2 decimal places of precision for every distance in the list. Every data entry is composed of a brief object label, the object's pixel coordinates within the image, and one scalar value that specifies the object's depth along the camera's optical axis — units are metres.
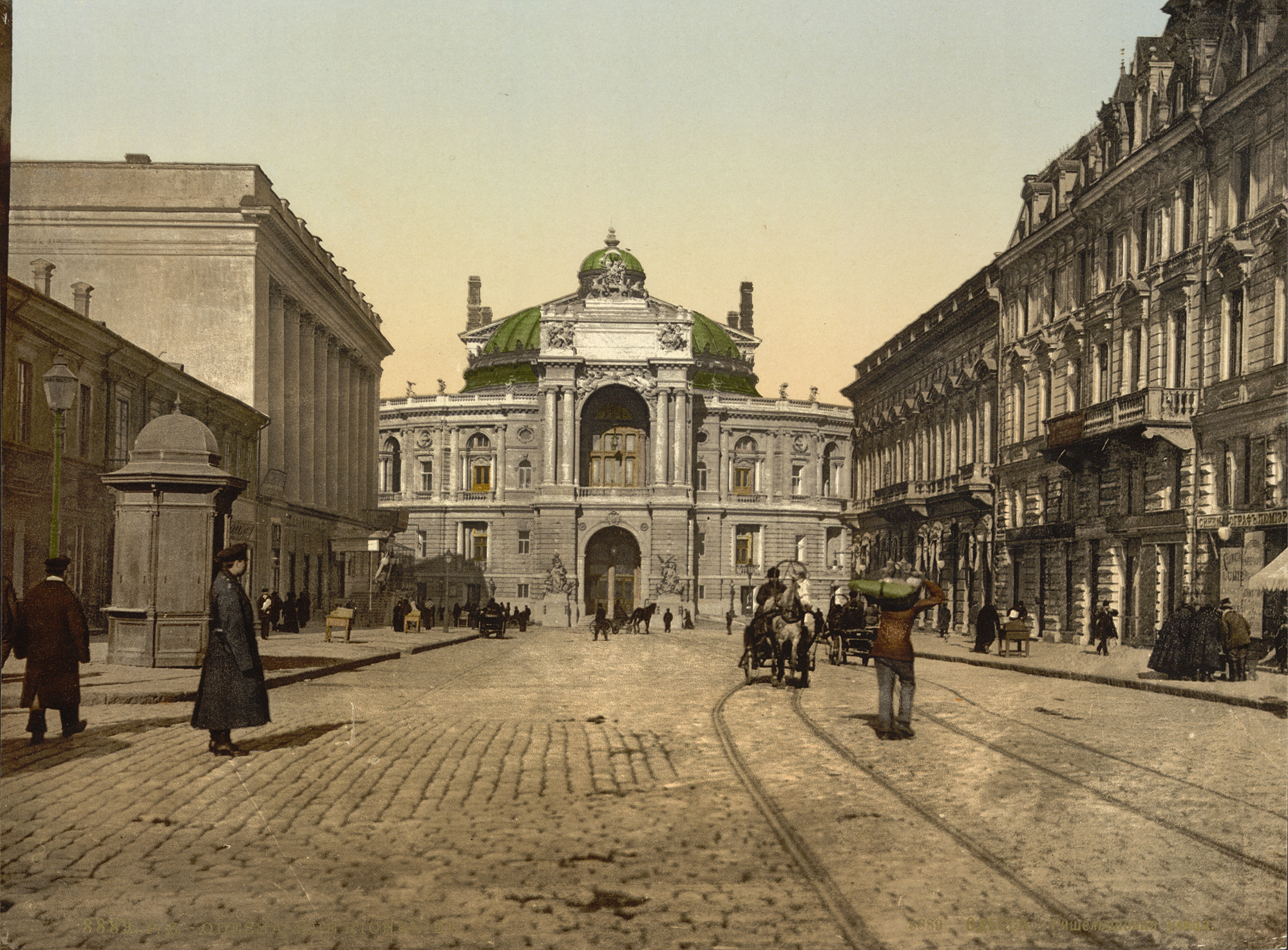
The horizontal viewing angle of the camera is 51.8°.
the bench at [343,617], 29.72
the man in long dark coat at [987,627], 27.75
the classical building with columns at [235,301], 15.39
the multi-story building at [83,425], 16.88
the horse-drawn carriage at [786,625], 20.78
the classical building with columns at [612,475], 84.25
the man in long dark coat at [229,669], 11.55
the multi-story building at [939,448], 23.77
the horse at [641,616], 58.50
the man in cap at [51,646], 11.70
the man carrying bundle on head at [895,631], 13.11
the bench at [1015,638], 23.84
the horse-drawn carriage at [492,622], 50.97
